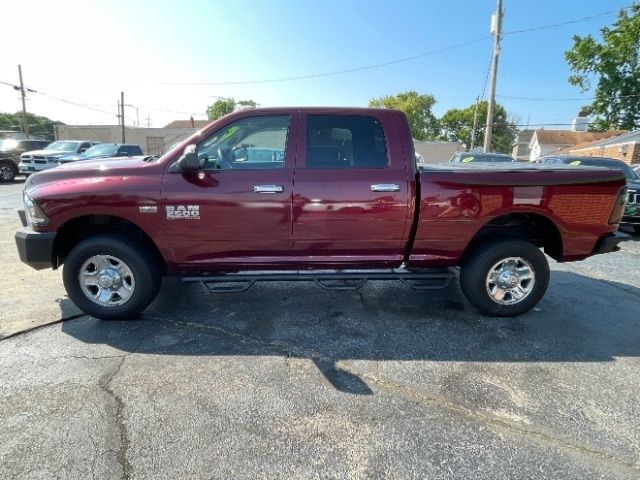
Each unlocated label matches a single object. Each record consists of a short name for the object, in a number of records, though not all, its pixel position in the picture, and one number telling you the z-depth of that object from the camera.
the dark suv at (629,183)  7.69
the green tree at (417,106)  62.19
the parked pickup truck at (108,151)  14.89
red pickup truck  3.46
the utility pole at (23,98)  35.62
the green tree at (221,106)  64.35
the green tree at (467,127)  72.44
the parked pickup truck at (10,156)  16.41
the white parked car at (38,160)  15.79
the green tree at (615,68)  30.14
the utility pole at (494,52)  19.61
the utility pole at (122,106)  40.91
